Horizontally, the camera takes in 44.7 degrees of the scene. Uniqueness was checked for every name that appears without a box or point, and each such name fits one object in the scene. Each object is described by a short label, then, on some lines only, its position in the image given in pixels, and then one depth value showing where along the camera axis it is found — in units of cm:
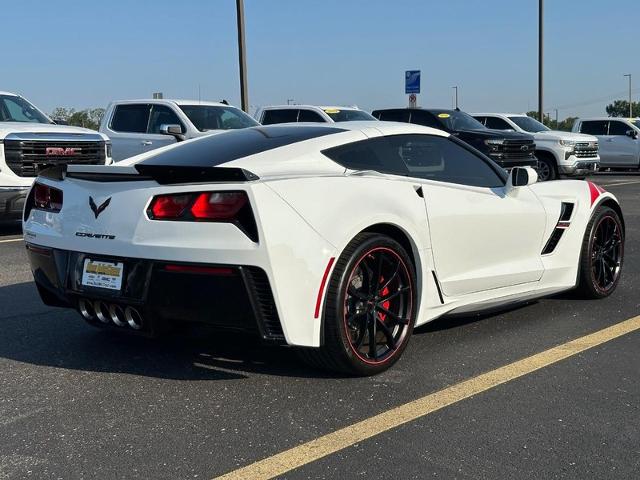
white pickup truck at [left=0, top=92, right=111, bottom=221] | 929
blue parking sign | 2346
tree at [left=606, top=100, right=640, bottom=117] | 12035
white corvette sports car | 363
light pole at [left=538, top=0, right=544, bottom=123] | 2759
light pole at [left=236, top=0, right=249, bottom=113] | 1838
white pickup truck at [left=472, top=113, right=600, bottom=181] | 1866
